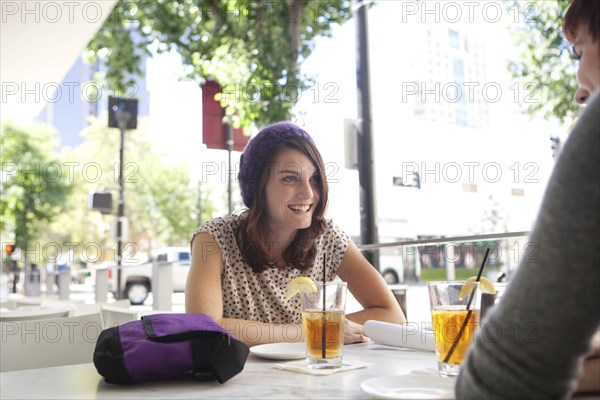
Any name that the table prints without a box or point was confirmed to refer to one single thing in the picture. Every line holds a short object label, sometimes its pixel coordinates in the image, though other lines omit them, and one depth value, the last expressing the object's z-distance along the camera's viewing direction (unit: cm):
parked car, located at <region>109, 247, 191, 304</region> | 1501
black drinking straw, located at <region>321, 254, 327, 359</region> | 122
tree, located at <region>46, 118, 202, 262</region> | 2461
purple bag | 106
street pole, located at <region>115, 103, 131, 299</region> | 809
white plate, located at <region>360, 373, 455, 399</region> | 91
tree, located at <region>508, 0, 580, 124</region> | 571
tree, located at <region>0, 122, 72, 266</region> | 1897
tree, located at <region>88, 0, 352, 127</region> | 527
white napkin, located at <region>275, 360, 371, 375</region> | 116
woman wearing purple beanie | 219
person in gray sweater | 55
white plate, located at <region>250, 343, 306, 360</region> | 134
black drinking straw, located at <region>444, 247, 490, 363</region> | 111
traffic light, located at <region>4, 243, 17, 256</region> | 1675
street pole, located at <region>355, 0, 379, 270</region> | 389
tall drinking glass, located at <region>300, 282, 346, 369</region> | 122
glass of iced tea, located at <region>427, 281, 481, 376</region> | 111
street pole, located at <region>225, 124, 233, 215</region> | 540
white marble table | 98
